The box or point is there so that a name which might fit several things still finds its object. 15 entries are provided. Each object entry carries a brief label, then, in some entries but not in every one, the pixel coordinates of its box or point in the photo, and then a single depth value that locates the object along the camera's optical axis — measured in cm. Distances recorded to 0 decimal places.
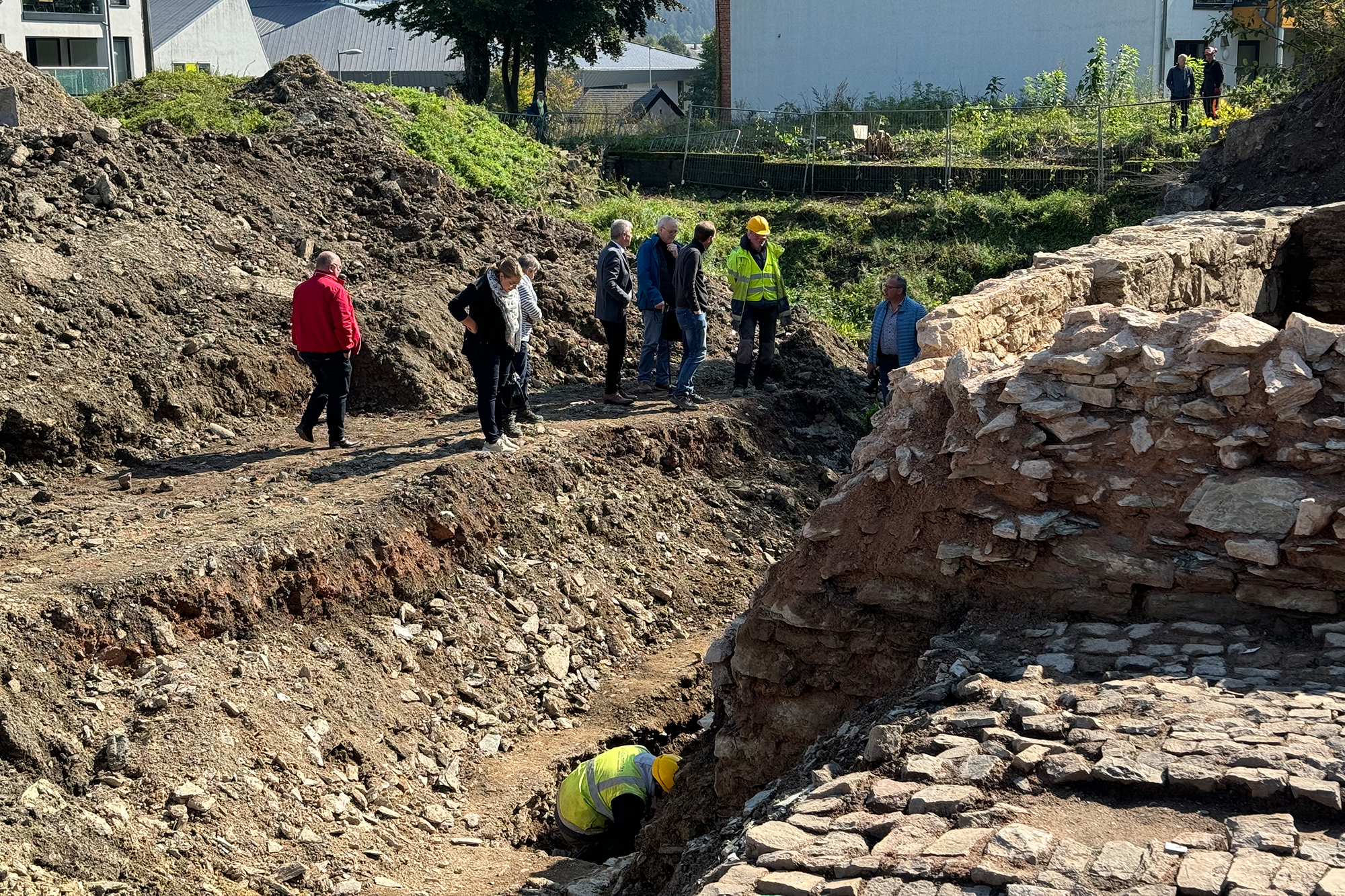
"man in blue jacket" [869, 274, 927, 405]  1008
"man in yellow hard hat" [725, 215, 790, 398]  1127
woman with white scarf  926
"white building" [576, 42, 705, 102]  6250
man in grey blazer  1103
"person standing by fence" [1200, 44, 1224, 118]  2111
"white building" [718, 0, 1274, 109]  2897
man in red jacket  949
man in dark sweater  1095
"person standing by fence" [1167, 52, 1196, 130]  2158
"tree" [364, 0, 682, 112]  2742
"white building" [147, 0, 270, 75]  4528
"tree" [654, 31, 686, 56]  12925
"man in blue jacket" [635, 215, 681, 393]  1114
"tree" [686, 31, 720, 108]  5022
